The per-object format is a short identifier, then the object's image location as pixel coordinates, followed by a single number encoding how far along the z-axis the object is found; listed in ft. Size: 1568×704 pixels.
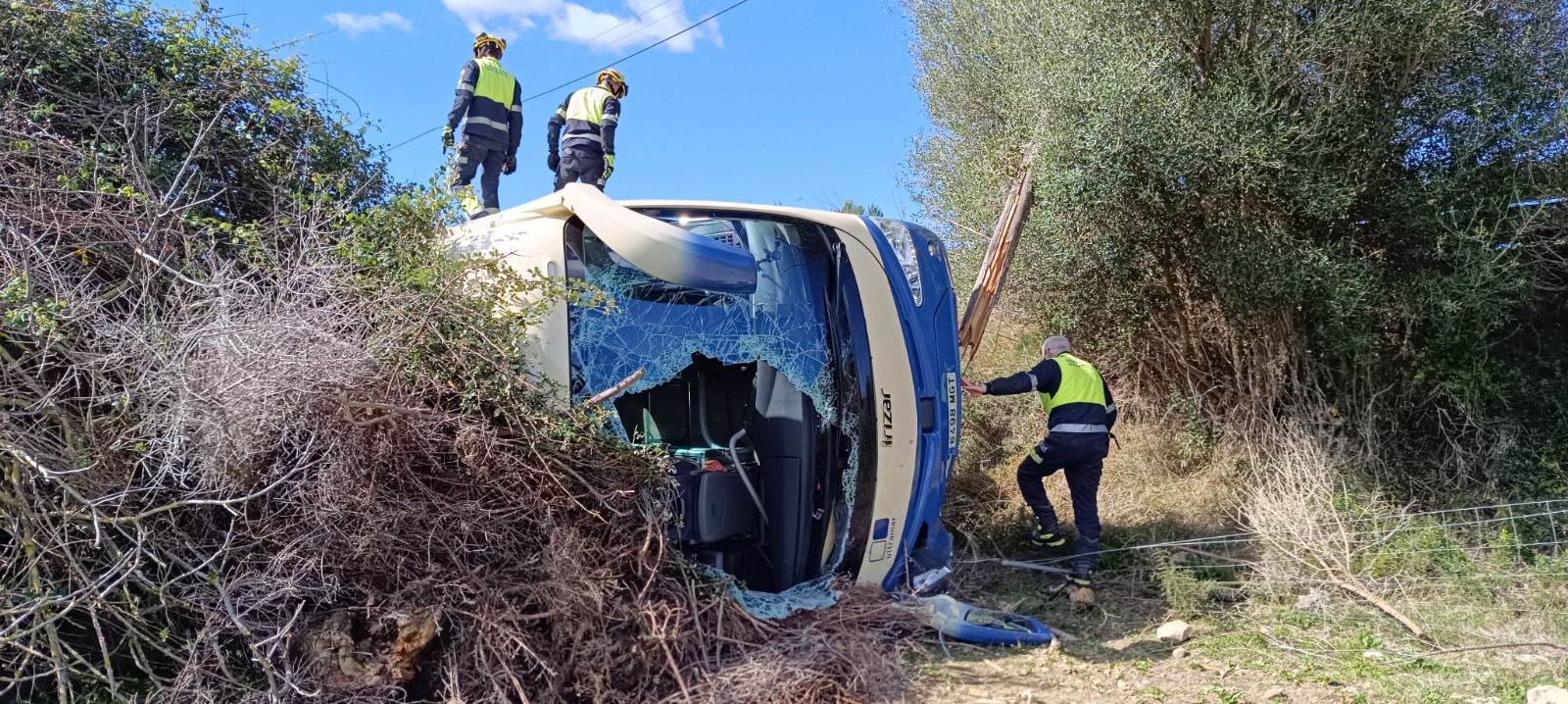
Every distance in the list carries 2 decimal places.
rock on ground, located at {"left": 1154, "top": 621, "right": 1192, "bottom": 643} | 15.92
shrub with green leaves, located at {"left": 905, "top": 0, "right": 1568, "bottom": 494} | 21.62
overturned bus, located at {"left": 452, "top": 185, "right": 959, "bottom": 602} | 14.25
